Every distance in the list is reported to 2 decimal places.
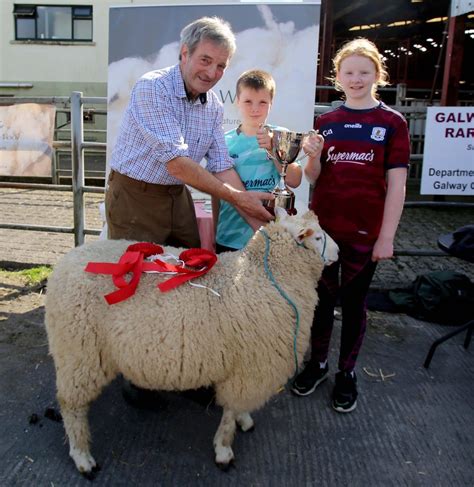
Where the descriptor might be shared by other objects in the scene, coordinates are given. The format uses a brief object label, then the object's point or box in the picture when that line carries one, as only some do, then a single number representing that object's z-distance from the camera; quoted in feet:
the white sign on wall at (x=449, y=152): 14.21
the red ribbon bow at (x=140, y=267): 6.96
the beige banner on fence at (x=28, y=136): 15.67
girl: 8.38
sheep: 6.98
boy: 9.00
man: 7.75
